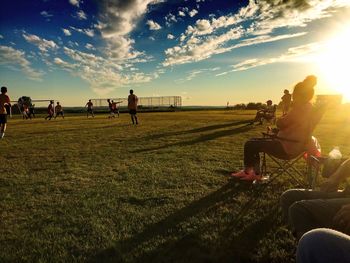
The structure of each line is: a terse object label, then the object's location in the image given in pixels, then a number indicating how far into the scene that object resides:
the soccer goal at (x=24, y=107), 34.84
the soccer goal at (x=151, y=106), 62.61
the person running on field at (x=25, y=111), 33.81
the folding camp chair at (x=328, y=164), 3.07
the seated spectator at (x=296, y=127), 5.00
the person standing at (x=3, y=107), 13.80
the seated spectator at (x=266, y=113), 18.72
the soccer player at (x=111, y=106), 33.06
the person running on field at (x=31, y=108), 38.97
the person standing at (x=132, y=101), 20.69
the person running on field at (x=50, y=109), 32.65
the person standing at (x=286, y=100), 15.33
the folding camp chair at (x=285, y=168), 5.32
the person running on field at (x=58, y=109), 33.97
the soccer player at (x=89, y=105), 34.77
